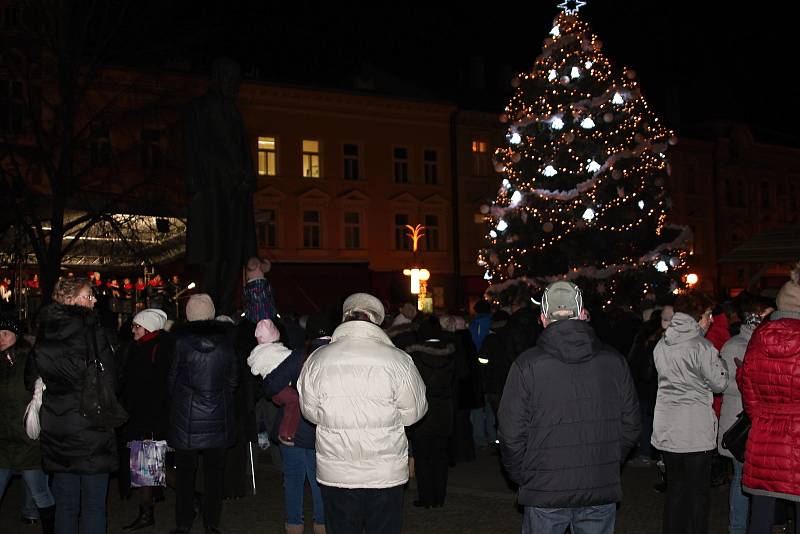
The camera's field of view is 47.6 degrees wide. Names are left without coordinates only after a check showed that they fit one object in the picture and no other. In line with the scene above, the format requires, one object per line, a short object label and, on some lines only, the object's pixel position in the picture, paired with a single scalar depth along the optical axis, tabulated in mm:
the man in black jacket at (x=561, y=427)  4797
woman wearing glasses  6133
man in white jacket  5250
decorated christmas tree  22906
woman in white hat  8672
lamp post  35219
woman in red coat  5598
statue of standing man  10242
